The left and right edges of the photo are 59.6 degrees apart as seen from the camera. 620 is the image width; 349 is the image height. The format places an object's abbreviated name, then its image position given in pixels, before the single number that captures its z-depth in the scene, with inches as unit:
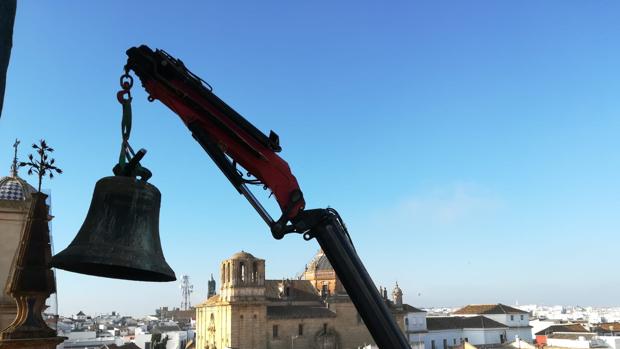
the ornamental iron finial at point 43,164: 304.0
